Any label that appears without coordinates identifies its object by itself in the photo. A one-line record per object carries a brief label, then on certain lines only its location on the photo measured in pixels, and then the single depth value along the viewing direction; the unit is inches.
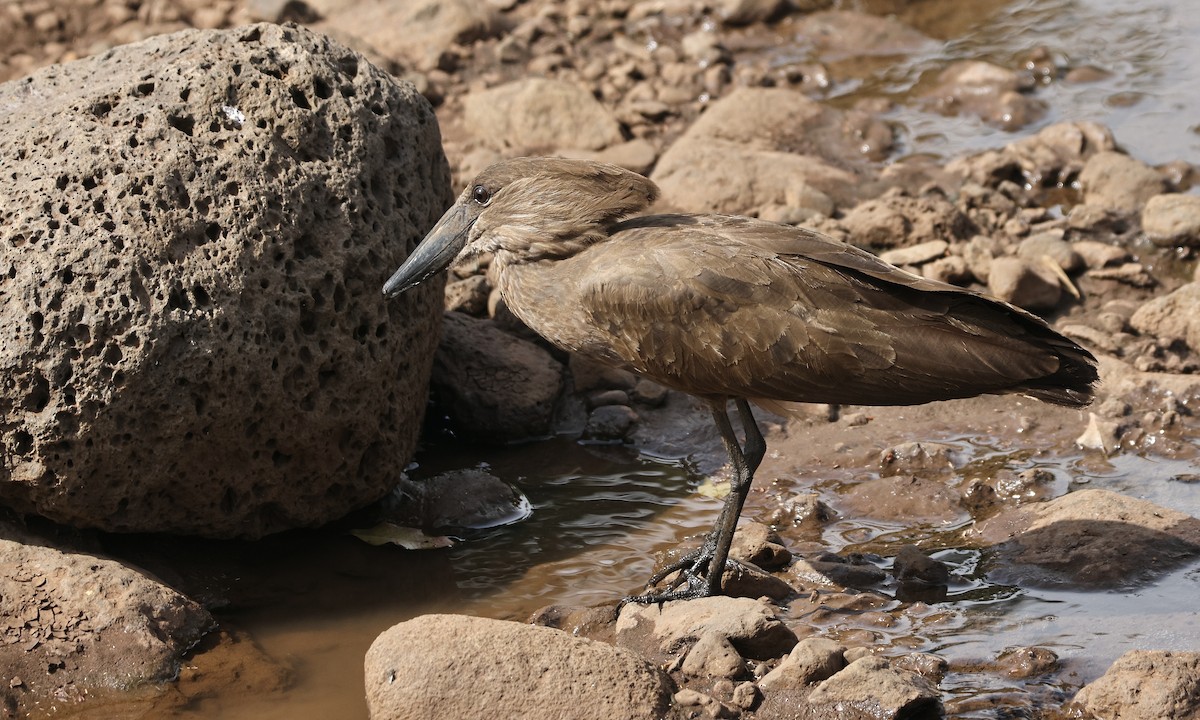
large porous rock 409.7
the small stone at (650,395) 580.7
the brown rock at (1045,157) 701.3
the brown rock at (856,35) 877.8
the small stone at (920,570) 436.8
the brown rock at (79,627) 399.9
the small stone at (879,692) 350.0
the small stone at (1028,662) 379.6
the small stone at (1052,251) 617.6
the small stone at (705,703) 358.6
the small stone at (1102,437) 516.1
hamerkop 411.2
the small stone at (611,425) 566.9
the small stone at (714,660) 375.9
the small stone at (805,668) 367.6
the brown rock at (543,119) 747.4
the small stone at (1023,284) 593.9
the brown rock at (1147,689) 343.6
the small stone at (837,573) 439.5
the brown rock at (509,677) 354.3
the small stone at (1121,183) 672.4
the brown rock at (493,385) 555.8
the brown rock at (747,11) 887.1
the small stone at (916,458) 518.0
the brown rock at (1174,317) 565.6
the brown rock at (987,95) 784.3
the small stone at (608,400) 581.3
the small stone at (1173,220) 627.2
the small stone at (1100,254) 619.8
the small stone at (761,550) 458.0
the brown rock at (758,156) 677.3
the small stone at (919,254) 622.5
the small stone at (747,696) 363.9
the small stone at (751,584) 443.2
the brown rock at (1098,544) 427.8
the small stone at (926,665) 380.8
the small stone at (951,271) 612.7
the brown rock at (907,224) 639.8
